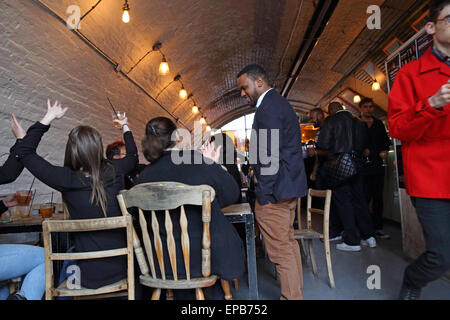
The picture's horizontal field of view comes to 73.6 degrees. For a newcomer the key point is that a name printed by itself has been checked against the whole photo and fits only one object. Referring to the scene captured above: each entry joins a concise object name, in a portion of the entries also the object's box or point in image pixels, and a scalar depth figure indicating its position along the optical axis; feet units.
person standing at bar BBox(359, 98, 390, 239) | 13.11
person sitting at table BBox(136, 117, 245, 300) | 5.12
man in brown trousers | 6.27
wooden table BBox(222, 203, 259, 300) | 6.02
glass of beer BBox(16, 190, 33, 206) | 6.79
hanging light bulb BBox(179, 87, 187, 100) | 25.99
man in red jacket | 4.87
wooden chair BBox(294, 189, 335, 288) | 7.90
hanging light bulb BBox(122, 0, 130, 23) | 13.01
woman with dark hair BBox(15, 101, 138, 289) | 5.31
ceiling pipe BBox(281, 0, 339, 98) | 17.75
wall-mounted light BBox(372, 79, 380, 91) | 27.00
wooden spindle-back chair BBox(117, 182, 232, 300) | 4.61
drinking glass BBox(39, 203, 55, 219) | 6.92
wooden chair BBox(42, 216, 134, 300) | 4.74
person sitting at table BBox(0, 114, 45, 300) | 5.35
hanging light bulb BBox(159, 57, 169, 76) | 19.85
